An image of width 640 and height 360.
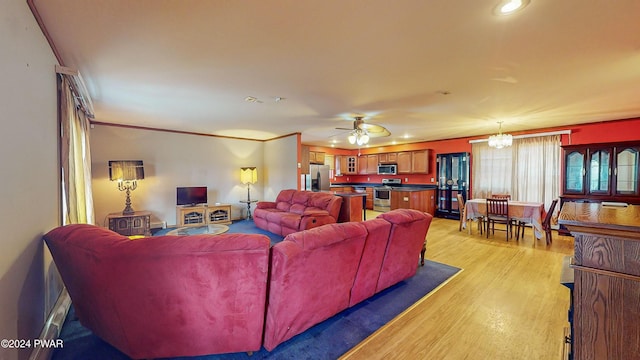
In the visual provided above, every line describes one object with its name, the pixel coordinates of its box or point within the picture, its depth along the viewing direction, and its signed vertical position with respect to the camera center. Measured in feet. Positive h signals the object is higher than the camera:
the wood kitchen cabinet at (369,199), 28.43 -3.04
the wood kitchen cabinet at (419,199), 23.30 -2.62
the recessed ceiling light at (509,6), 4.81 +3.41
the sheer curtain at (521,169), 17.54 +0.18
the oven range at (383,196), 26.04 -2.50
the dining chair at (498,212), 15.25 -2.61
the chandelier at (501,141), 15.67 +2.05
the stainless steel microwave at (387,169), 26.58 +0.49
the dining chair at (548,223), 14.56 -3.20
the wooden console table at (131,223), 15.60 -3.08
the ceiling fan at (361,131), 13.63 +2.49
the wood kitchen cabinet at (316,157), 26.25 +1.92
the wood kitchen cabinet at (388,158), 26.61 +1.75
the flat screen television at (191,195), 18.90 -1.54
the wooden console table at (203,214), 18.69 -3.12
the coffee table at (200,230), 12.53 -2.95
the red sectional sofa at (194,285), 4.80 -2.37
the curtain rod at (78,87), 7.16 +3.14
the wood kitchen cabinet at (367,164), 28.89 +1.17
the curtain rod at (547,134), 16.97 +2.77
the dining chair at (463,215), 16.99 -3.18
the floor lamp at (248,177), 22.12 -0.16
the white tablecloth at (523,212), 14.42 -2.60
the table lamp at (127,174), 15.57 +0.19
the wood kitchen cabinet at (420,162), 24.08 +1.14
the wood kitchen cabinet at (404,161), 25.32 +1.24
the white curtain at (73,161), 7.43 +0.60
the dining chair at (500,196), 17.22 -1.81
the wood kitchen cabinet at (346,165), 30.75 +1.15
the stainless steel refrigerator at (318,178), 24.19 -0.39
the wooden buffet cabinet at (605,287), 3.37 -1.71
